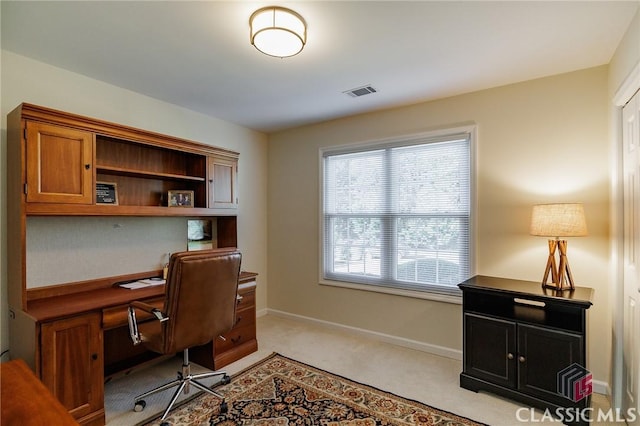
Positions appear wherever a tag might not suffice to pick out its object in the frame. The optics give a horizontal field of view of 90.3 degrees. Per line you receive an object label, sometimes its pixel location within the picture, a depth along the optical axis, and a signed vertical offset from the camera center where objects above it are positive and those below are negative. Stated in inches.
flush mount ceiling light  71.5 +42.1
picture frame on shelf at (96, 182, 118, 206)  103.2 +6.9
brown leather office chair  83.0 -26.1
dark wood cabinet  85.4 -36.9
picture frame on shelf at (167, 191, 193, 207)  124.0 +6.0
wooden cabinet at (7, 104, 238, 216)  81.7 +15.0
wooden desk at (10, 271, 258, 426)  76.0 -30.4
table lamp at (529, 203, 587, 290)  88.7 -4.9
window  124.0 -0.4
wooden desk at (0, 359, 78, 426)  40.9 -26.6
